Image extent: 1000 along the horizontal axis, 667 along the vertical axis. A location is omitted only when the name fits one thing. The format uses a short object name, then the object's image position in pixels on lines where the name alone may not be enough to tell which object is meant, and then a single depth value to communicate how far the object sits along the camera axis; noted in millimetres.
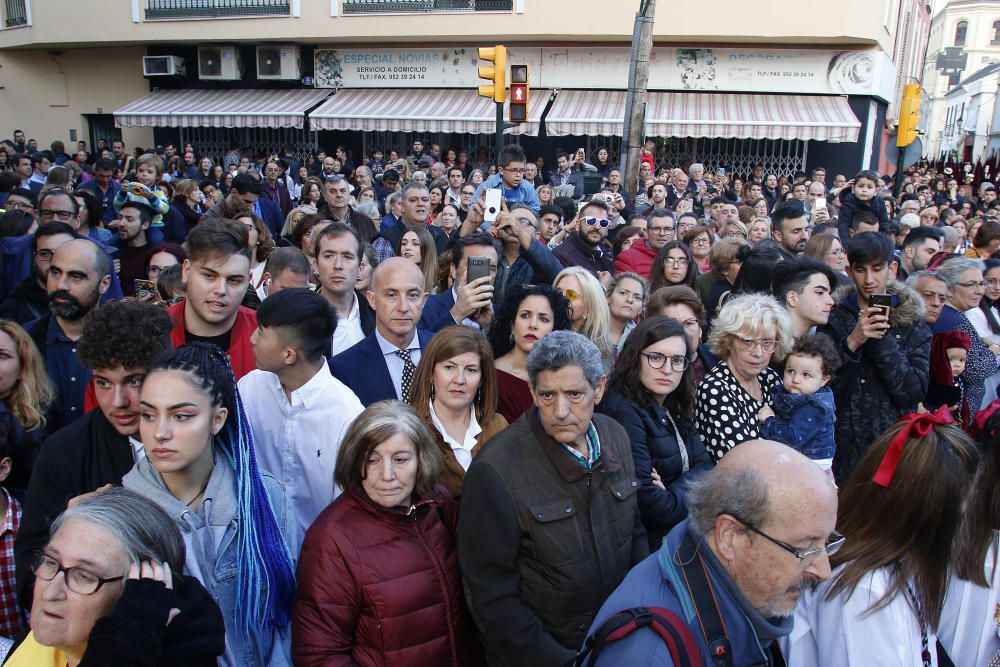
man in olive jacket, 2463
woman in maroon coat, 2396
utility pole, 10141
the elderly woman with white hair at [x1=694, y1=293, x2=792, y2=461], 3545
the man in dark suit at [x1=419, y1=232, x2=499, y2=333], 4129
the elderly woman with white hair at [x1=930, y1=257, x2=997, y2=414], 5070
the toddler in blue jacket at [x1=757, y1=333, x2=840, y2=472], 3566
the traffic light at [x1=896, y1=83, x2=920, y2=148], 13336
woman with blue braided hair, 2250
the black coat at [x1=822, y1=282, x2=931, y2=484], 4027
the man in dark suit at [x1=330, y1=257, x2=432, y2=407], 3556
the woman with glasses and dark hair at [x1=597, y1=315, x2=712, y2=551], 3121
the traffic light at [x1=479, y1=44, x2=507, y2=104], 10609
